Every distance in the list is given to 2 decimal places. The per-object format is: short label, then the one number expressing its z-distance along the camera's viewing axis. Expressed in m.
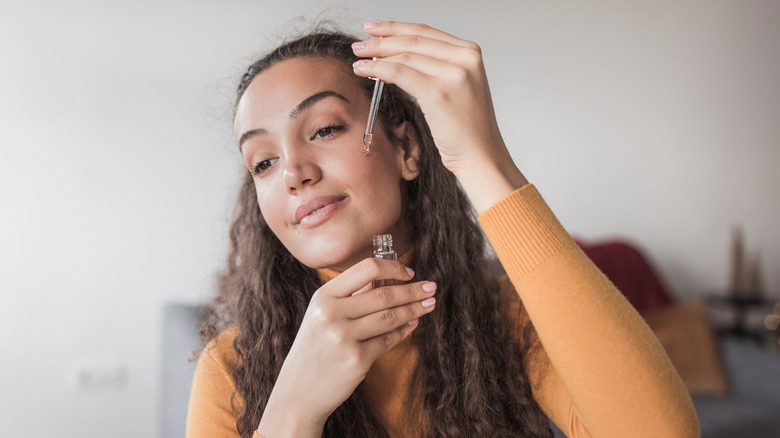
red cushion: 2.69
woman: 0.76
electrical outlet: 2.47
